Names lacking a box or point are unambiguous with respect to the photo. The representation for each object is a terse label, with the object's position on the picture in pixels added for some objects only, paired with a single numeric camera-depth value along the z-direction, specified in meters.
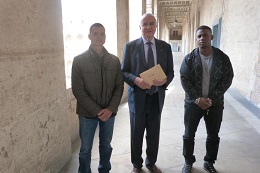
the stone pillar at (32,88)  1.79
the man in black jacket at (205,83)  2.41
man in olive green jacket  2.17
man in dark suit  2.41
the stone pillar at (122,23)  5.67
